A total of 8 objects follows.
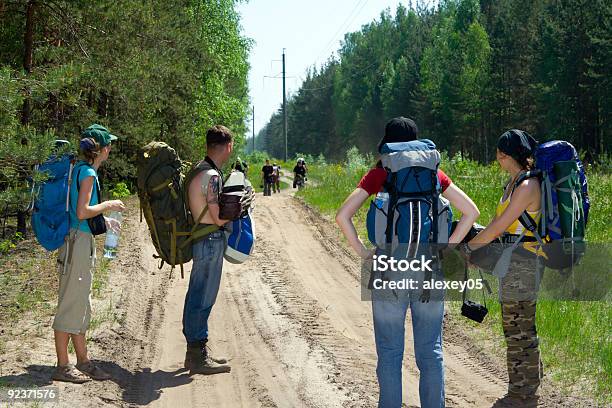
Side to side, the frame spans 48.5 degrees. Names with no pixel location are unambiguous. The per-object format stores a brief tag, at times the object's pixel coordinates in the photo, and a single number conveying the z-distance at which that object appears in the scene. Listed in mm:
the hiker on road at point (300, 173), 31359
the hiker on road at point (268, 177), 28859
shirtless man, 6184
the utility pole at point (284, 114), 58016
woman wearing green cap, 5641
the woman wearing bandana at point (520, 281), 5398
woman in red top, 4473
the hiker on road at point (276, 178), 30344
